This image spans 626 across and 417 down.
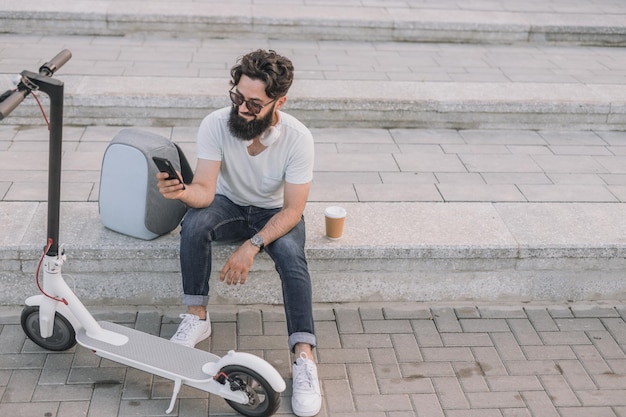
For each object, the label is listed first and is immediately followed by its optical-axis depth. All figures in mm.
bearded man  3223
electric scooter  2914
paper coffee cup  3668
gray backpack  3475
